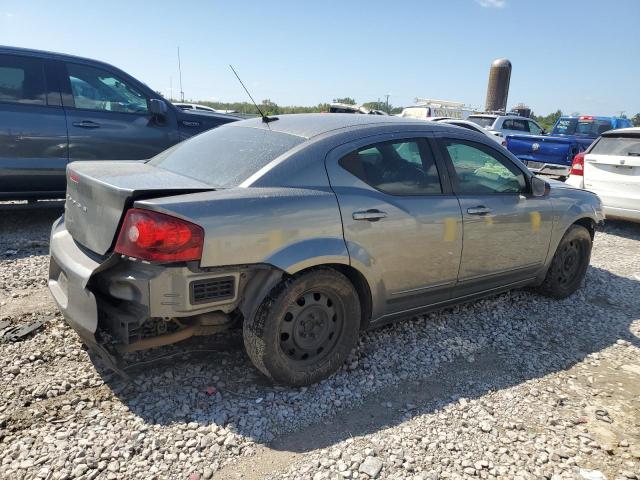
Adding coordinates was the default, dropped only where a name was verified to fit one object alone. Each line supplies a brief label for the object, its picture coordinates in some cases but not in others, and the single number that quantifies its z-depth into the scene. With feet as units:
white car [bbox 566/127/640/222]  22.90
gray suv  17.67
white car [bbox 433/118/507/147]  36.58
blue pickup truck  34.58
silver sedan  8.17
